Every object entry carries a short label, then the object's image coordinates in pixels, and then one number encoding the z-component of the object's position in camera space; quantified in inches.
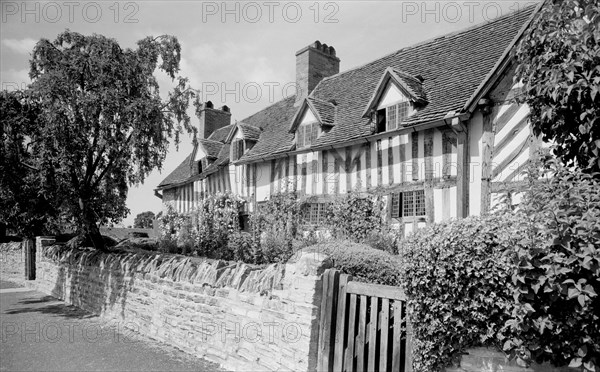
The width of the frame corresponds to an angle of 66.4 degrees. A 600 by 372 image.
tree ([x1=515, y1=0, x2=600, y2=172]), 158.6
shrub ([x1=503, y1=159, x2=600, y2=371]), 133.7
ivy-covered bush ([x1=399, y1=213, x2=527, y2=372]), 153.3
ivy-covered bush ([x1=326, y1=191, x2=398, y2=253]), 446.1
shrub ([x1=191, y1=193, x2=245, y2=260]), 495.2
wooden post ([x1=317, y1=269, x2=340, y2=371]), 211.3
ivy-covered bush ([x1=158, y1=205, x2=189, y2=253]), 554.7
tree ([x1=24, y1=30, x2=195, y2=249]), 421.4
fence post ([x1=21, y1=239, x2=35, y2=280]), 672.4
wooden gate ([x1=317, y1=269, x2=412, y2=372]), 187.2
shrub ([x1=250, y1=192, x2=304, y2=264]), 420.8
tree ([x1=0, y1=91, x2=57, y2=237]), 494.0
